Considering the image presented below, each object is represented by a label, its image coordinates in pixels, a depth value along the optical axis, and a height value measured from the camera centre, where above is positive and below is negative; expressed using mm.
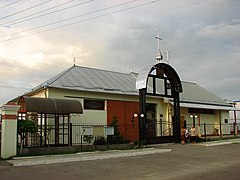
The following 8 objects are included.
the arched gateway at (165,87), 21609 +2498
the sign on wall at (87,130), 21266 -449
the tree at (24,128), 16108 -199
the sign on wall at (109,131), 20297 -497
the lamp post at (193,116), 30609 +594
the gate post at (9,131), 14828 -312
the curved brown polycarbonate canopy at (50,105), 17547 +1058
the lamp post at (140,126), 21328 -251
